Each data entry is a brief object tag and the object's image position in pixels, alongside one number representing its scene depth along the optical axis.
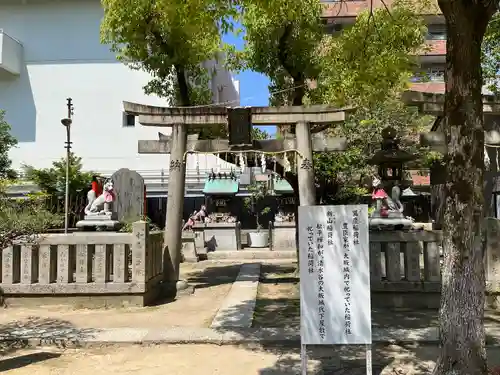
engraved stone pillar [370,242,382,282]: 7.82
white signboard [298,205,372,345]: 4.16
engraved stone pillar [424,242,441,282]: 7.76
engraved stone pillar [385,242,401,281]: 7.77
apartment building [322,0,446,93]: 25.58
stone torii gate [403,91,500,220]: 9.23
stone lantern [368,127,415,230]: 8.33
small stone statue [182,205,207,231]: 18.14
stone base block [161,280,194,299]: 8.99
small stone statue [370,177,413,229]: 8.29
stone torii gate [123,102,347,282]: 9.12
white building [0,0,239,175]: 21.48
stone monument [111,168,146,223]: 14.59
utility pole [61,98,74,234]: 15.51
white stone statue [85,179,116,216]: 9.09
